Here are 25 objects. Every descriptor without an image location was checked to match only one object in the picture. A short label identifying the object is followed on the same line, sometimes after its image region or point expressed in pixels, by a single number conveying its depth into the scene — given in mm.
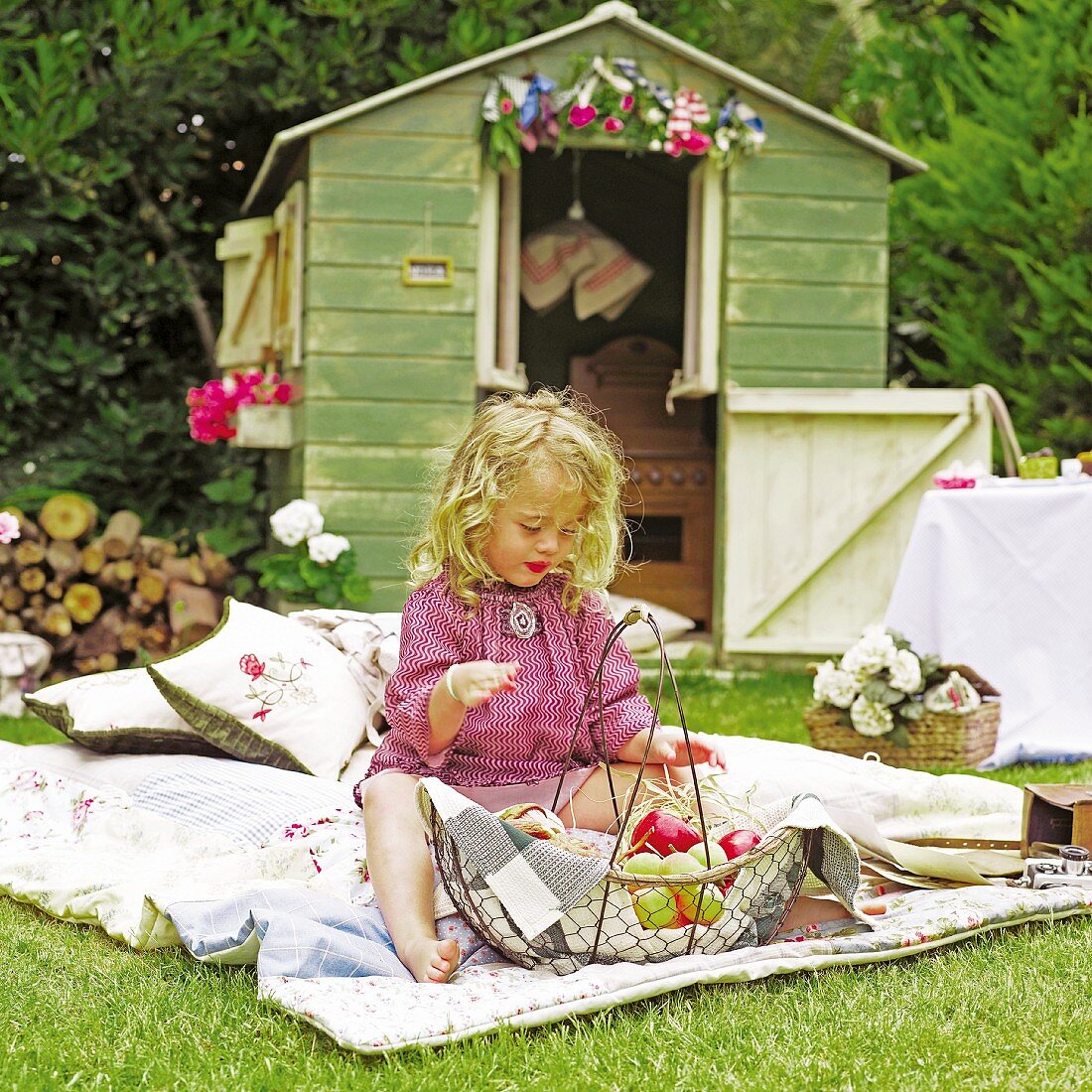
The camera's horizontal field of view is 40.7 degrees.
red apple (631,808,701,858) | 2301
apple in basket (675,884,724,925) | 2236
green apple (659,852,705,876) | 2217
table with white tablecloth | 4734
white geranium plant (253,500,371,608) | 6090
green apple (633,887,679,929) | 2240
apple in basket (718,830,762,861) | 2328
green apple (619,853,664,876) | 2223
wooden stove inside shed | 7801
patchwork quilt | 2062
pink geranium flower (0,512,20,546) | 5406
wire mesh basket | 2145
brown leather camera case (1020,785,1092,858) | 2939
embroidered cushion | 3449
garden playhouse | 6363
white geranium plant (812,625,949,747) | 4453
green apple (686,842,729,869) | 2264
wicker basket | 4410
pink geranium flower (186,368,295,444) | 6723
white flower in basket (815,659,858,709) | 4484
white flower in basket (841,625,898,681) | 4484
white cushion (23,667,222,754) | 3611
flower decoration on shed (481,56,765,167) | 6293
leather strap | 3115
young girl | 2639
